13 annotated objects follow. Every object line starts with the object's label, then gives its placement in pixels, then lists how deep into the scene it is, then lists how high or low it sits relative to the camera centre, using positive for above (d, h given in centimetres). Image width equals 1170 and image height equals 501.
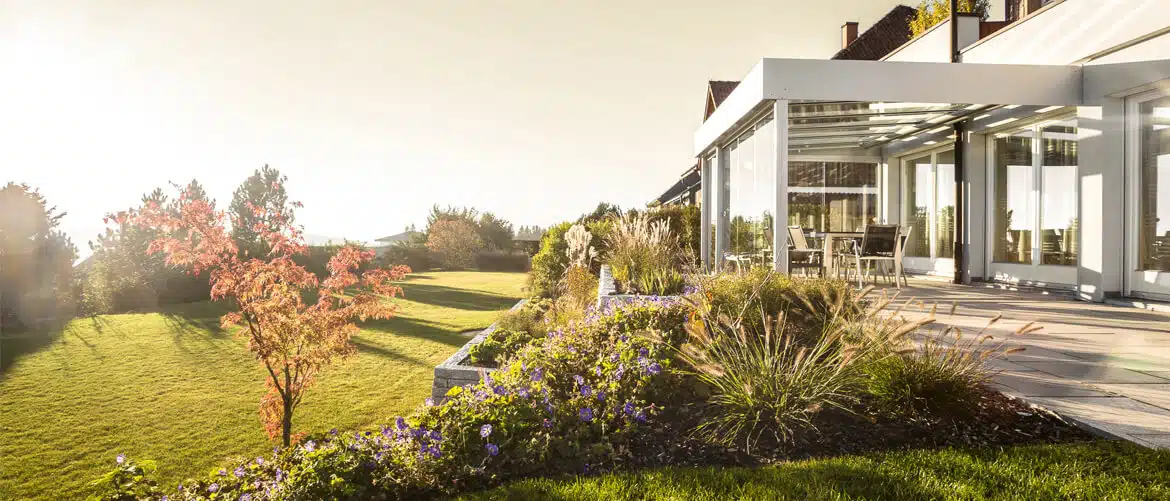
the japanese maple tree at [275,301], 469 -46
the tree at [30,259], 1234 -24
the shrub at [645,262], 588 -18
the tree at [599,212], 1905 +120
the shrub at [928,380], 269 -63
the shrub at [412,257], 2298 -40
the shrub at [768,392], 266 -69
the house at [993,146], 639 +137
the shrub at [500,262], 2414 -66
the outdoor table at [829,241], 901 +6
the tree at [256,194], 2128 +213
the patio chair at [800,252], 809 -10
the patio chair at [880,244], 814 +1
